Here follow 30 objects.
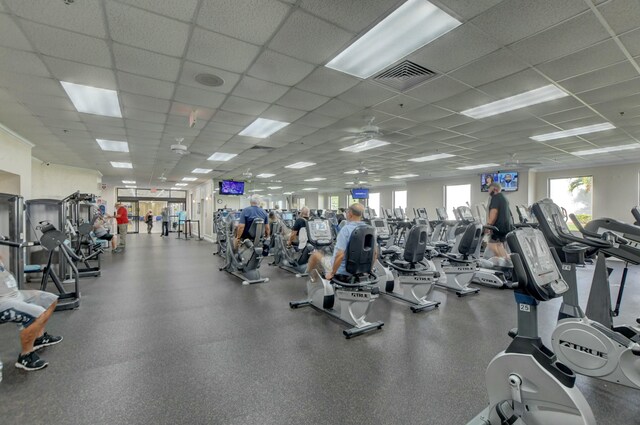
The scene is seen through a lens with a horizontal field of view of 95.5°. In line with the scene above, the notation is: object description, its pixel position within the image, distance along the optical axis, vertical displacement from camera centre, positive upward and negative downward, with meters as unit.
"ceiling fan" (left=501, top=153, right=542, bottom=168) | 8.52 +1.39
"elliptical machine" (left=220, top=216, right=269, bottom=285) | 5.38 -0.93
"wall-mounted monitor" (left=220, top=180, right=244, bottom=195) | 12.18 +0.92
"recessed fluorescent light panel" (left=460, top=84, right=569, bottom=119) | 4.04 +1.61
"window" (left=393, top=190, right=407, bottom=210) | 15.99 +0.57
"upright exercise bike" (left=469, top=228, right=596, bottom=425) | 1.39 -0.83
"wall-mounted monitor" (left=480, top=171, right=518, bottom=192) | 10.20 +1.03
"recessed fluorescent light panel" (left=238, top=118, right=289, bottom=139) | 5.47 +1.62
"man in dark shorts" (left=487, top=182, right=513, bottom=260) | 4.96 -0.11
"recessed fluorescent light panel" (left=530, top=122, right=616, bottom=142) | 5.49 +1.53
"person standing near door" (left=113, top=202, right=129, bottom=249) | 10.09 -0.41
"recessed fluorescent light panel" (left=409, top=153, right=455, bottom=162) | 8.32 +1.52
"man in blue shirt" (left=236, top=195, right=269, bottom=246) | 5.58 -0.20
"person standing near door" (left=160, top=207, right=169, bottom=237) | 15.17 -0.62
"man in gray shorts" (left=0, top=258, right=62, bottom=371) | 2.27 -0.85
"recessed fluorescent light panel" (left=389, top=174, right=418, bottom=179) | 12.58 +1.42
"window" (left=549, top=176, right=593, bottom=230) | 9.54 +0.46
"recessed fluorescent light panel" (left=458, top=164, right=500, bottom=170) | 9.89 +1.45
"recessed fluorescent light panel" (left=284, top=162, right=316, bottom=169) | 9.67 +1.51
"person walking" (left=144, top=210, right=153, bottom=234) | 16.44 -0.56
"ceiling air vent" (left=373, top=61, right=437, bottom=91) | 3.37 +1.64
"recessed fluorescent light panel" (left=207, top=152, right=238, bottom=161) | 8.20 +1.54
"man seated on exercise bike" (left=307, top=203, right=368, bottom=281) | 3.12 -0.36
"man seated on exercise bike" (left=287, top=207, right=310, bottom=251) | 5.49 -0.49
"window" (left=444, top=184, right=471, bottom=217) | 12.34 +0.58
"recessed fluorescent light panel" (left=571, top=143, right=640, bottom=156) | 6.91 +1.45
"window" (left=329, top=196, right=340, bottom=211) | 21.31 +0.48
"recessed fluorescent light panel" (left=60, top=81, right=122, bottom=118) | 3.92 +1.62
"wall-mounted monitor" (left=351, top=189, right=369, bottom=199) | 15.56 +0.82
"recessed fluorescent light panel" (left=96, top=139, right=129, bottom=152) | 6.78 +1.57
